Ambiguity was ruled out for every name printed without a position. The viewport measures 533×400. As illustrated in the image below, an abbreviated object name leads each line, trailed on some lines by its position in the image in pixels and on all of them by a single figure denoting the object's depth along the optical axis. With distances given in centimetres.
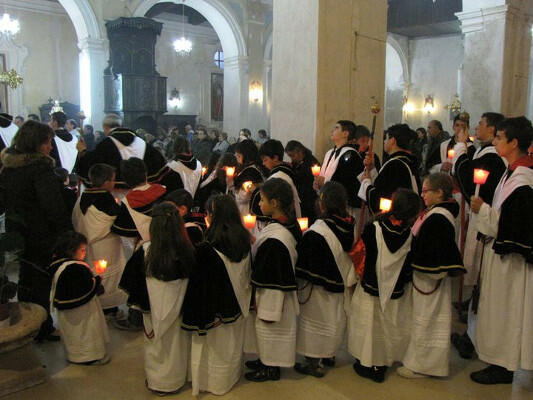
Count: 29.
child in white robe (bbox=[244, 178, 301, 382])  360
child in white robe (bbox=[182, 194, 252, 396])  349
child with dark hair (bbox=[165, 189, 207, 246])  387
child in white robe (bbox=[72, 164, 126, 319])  468
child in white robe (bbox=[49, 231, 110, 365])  390
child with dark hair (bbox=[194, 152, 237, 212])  555
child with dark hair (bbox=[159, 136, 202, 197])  622
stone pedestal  352
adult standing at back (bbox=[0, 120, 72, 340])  425
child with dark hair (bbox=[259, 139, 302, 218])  522
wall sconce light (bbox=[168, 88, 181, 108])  2345
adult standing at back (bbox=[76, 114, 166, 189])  561
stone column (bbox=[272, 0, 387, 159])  618
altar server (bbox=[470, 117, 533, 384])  354
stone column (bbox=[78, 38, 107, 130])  1536
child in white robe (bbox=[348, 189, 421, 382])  371
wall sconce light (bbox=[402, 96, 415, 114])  2370
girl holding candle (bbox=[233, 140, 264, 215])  532
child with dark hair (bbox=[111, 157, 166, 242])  454
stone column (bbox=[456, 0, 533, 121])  873
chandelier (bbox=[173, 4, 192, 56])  1814
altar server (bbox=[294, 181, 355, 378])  373
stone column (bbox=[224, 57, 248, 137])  1914
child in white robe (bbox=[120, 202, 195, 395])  337
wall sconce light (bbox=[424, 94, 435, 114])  2302
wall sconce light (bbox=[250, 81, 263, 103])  1938
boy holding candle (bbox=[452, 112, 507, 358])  459
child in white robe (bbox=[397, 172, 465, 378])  366
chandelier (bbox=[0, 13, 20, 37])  1482
